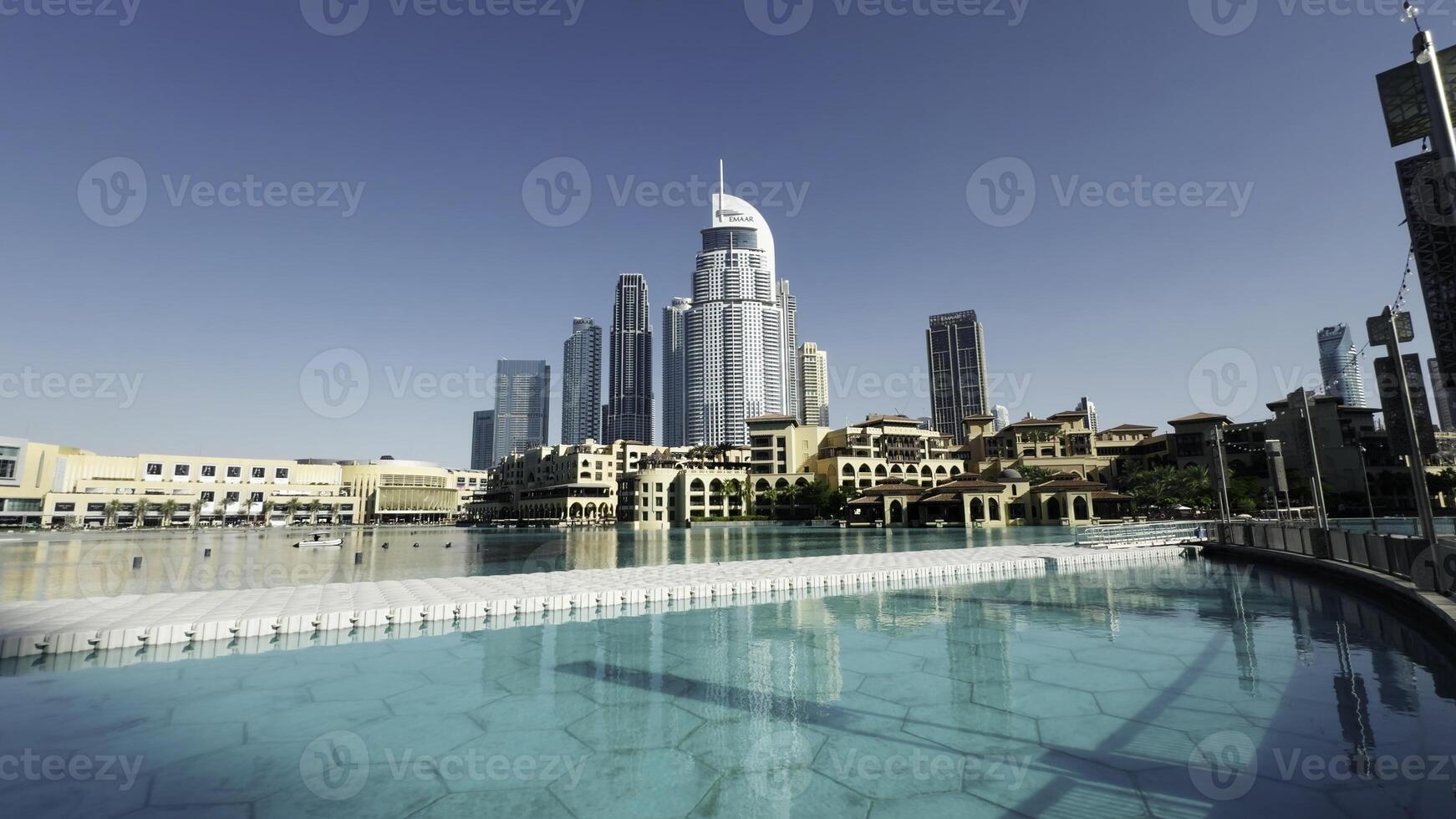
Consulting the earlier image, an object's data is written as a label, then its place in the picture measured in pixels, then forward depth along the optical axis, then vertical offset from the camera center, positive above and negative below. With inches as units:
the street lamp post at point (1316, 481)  756.6 +5.7
